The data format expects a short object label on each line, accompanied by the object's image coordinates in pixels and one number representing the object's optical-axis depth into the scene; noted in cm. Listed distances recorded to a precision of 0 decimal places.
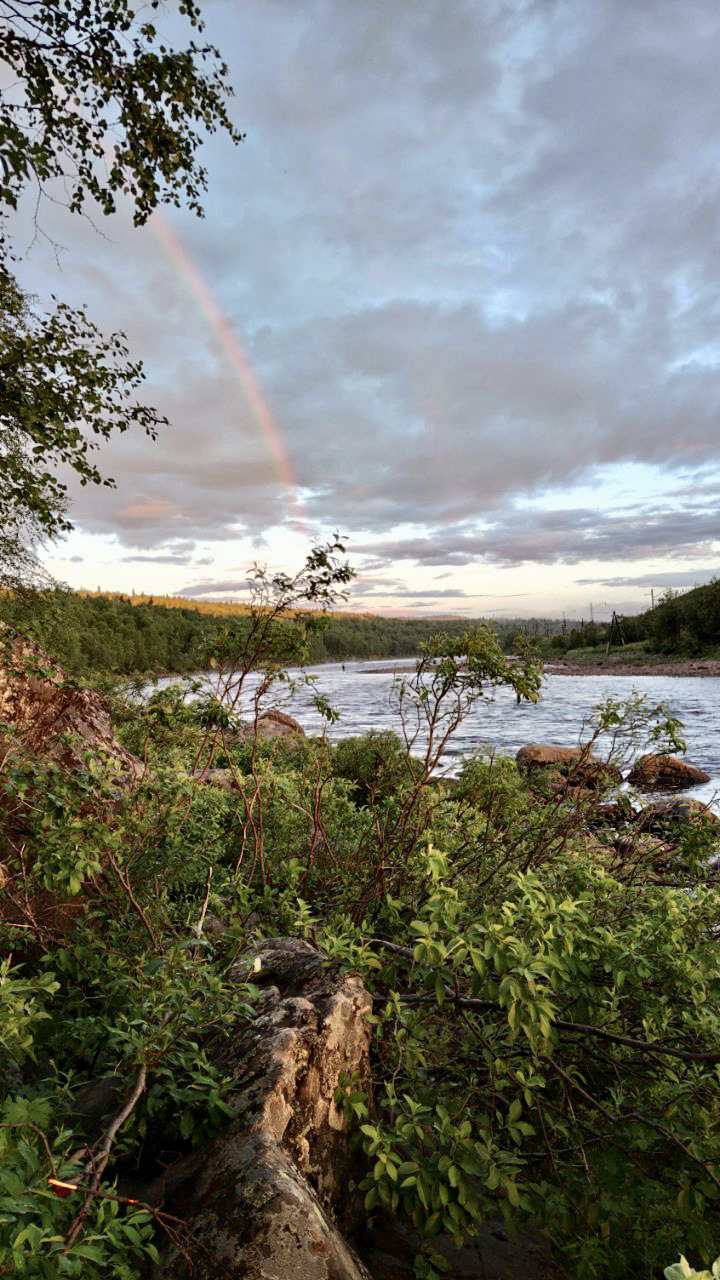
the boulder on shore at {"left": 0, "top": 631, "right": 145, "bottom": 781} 530
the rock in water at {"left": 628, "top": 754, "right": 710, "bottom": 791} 2017
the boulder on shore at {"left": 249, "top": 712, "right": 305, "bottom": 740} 1783
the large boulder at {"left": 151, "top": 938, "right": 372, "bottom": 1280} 210
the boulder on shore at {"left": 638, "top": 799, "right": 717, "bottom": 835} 501
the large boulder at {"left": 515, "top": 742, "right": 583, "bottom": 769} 2084
